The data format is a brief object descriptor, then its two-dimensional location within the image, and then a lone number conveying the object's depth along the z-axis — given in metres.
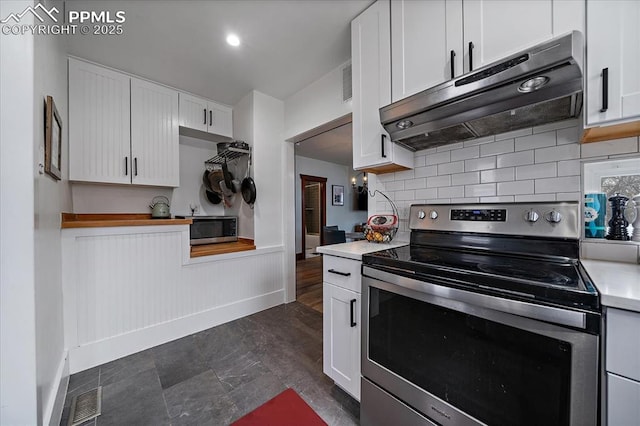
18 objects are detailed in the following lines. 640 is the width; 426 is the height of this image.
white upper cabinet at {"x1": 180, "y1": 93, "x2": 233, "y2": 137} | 2.69
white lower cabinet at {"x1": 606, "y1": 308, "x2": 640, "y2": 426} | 0.60
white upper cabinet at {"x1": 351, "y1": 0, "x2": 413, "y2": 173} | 1.50
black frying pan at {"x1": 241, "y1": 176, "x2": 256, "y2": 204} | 2.65
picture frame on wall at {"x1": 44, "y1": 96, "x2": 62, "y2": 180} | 1.28
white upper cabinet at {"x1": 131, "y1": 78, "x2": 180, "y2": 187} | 2.38
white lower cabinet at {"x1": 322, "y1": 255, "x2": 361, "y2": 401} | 1.29
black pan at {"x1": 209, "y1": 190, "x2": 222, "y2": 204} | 3.12
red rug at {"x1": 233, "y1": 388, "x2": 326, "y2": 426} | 0.80
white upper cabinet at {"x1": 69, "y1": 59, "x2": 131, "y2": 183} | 2.08
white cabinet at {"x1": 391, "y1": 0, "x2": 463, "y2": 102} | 1.19
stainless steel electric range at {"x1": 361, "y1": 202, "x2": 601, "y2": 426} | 0.68
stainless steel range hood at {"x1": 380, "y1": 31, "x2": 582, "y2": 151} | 0.86
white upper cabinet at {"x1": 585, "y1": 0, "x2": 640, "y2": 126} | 0.81
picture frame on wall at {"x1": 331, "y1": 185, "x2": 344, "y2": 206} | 6.50
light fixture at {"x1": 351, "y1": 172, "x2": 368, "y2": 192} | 6.87
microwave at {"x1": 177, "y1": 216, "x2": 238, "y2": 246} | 2.56
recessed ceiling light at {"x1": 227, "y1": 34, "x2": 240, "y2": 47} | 1.86
